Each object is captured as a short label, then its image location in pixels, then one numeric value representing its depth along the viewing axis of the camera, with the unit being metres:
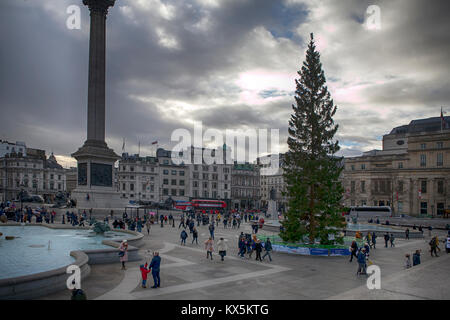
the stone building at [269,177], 126.56
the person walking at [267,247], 20.61
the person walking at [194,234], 27.31
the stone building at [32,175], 99.75
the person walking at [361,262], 17.19
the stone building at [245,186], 109.19
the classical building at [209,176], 100.88
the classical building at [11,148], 106.74
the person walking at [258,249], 20.75
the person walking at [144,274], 13.44
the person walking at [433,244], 24.52
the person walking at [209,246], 20.42
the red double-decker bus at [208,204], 82.38
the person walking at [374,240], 28.39
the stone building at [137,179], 94.94
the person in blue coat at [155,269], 13.48
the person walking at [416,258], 19.83
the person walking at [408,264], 19.44
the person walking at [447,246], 25.67
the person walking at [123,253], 16.72
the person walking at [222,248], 19.80
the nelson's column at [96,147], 45.66
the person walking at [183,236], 26.05
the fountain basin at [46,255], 11.26
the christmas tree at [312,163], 25.58
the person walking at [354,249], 21.12
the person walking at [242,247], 21.75
